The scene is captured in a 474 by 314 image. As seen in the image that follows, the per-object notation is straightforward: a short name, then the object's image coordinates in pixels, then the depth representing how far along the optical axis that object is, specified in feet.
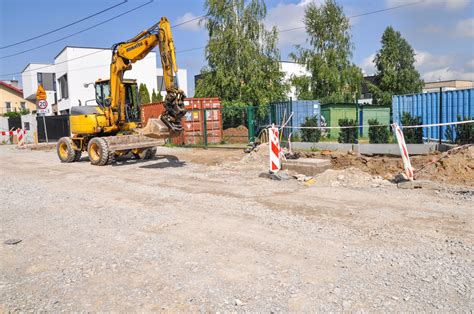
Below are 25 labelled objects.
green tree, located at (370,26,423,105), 123.44
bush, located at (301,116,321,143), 61.16
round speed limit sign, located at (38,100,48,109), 80.46
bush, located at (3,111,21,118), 171.15
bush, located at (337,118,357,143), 53.42
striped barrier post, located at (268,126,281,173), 33.81
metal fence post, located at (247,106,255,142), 62.76
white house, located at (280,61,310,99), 169.00
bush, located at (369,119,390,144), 52.54
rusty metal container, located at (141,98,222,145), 71.56
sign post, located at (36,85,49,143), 80.59
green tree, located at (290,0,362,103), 117.80
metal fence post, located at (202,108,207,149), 67.56
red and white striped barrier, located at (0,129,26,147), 90.53
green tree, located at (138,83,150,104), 123.65
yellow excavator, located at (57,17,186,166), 40.52
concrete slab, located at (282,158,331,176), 35.09
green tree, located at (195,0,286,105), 95.86
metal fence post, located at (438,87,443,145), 43.83
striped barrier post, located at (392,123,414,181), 29.30
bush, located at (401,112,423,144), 48.16
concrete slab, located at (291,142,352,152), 49.78
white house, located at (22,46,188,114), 127.54
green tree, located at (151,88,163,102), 128.22
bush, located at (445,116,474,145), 41.81
